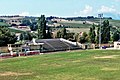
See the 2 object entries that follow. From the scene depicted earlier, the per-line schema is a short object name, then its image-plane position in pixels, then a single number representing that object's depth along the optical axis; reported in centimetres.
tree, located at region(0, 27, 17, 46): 12238
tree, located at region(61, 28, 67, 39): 15138
